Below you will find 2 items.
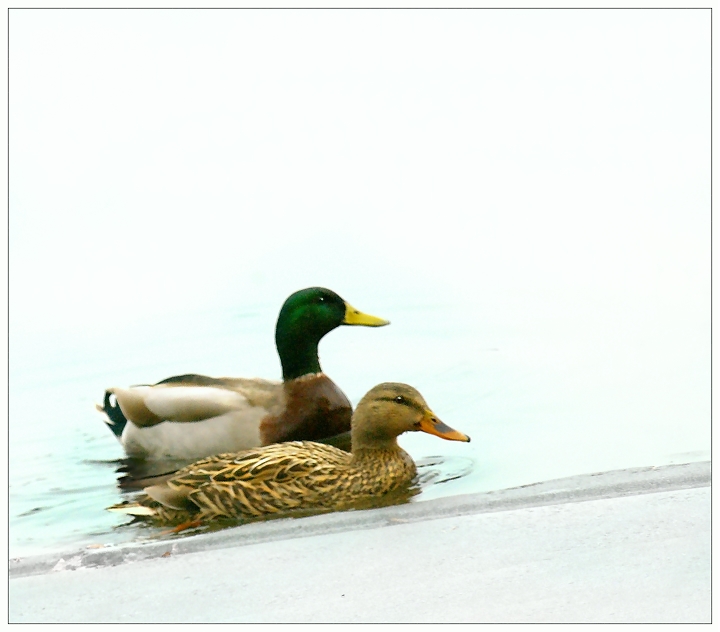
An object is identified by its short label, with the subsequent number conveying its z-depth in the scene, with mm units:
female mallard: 12648
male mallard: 15547
